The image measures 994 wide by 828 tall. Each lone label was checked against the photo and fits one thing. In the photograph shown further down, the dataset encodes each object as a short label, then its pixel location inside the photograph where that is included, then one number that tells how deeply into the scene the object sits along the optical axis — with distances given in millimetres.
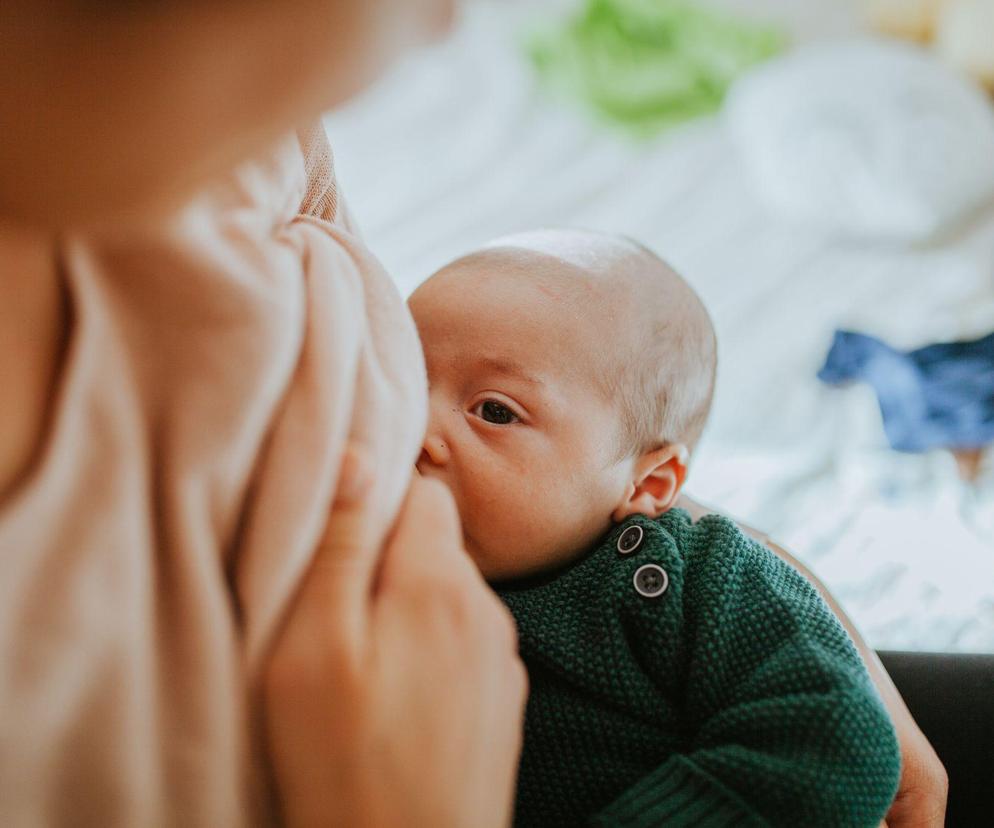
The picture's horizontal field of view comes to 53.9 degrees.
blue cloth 1507
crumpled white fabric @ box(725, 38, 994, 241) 2111
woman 430
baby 692
